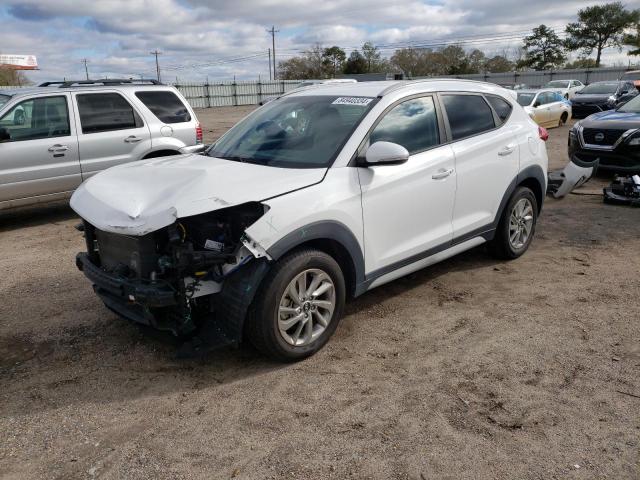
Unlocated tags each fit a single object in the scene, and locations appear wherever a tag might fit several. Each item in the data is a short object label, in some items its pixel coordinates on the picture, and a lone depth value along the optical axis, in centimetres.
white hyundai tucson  339
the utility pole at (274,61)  8219
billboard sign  8843
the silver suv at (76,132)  734
